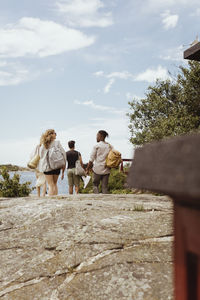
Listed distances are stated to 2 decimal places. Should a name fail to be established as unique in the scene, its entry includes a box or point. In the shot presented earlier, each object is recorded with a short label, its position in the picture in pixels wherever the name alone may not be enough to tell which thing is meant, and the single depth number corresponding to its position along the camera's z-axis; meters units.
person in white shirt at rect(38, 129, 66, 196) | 8.48
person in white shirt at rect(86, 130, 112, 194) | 9.25
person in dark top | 10.85
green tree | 15.10
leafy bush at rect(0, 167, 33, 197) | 13.41
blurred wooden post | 0.59
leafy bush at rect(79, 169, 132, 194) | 16.44
